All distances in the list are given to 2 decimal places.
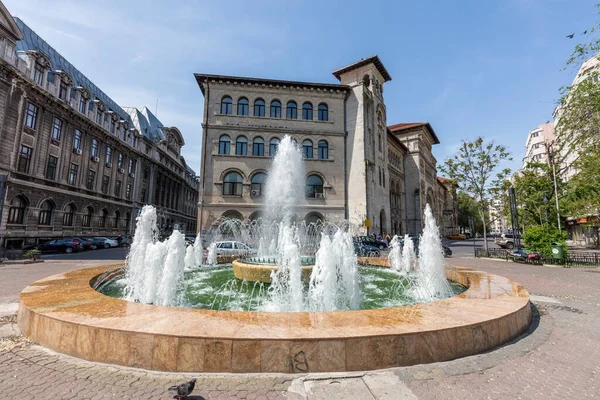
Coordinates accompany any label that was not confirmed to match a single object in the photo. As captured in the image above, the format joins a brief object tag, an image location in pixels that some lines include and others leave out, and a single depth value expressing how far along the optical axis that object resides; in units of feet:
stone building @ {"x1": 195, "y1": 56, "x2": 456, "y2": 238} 87.15
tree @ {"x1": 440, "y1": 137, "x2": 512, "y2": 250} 76.38
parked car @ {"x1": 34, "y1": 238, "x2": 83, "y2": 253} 75.82
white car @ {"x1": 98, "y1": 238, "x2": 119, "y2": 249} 94.66
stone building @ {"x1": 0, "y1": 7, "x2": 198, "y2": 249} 74.33
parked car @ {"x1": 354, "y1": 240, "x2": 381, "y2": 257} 65.65
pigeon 8.60
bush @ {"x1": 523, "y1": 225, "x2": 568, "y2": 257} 50.31
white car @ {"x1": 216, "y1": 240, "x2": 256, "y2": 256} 55.11
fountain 10.71
